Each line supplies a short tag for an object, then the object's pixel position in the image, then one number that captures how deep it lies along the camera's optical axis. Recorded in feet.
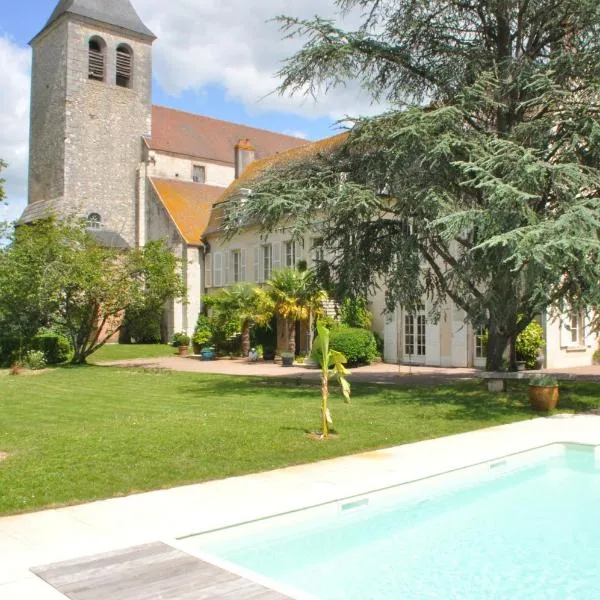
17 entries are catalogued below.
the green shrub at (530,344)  68.18
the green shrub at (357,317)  79.20
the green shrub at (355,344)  74.74
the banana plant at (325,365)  30.78
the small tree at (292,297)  82.74
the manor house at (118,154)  114.17
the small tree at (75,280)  72.33
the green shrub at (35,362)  75.41
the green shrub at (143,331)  99.32
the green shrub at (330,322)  79.00
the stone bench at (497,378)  49.39
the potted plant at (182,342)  102.32
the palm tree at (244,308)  86.08
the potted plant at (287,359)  79.15
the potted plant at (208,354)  91.45
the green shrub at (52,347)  84.23
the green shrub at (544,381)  40.60
